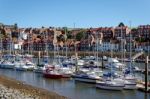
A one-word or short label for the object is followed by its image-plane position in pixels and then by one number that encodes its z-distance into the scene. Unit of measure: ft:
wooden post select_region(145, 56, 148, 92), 82.02
